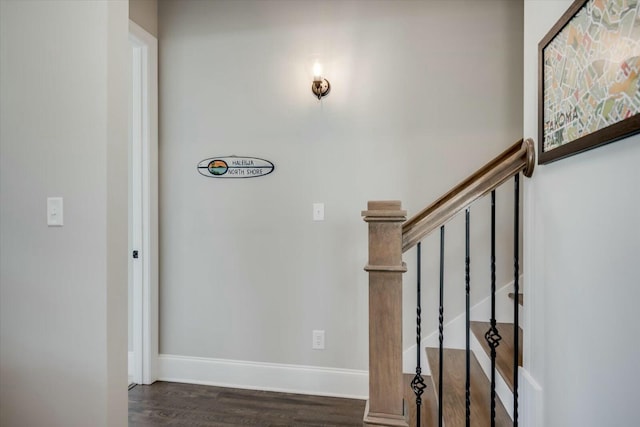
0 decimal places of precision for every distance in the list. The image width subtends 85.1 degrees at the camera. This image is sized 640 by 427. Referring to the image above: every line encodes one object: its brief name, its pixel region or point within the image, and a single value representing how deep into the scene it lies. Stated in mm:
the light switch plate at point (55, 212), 1565
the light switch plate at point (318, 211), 2430
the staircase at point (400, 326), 1263
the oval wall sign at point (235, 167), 2494
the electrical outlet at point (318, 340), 2420
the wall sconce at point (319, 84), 2318
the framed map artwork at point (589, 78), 815
